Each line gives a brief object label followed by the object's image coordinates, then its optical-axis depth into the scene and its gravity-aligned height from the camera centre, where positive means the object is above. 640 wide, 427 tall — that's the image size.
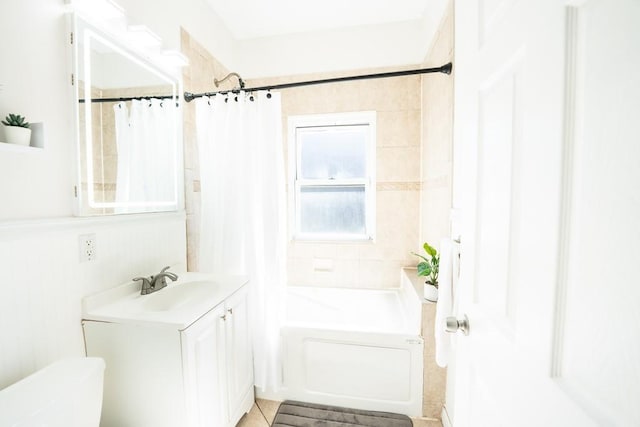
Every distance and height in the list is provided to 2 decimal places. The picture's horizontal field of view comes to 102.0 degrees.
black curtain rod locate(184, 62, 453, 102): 1.68 +0.83
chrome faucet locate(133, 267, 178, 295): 1.37 -0.43
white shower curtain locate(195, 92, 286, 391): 1.75 +0.02
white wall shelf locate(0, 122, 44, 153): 0.93 +0.24
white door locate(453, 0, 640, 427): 0.35 -0.02
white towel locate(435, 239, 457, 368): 1.23 -0.46
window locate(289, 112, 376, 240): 2.63 +0.26
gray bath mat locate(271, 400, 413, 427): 1.61 -1.37
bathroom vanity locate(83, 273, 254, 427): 1.07 -0.66
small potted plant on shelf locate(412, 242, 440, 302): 1.67 -0.46
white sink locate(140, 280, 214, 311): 1.37 -0.53
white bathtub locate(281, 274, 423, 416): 1.65 -1.06
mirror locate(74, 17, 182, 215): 1.18 +0.40
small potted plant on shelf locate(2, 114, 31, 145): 0.86 +0.25
